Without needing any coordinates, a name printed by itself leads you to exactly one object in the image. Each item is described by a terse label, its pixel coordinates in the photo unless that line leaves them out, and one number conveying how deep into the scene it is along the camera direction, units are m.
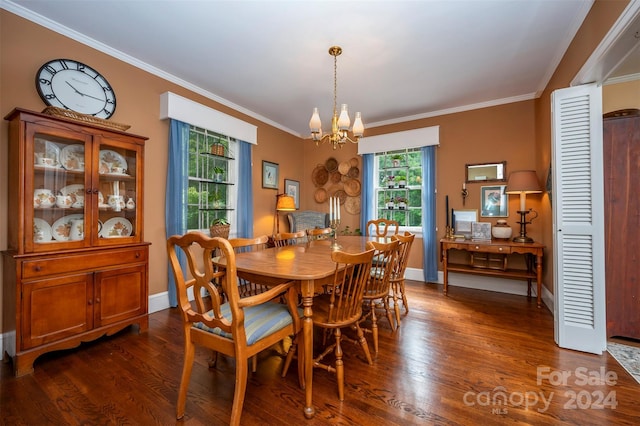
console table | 3.17
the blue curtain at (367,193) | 4.71
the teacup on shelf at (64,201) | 2.13
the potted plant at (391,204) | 4.63
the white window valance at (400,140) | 4.16
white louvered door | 2.08
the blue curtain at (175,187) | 3.11
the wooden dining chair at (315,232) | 3.17
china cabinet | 1.88
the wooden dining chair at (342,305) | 1.58
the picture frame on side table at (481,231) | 3.67
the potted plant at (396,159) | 4.62
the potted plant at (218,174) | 3.77
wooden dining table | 1.48
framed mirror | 3.79
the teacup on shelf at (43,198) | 2.00
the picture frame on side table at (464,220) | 3.96
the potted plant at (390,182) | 4.66
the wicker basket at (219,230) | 3.38
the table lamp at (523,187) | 3.28
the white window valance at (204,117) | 3.04
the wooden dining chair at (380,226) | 3.80
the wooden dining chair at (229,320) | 1.28
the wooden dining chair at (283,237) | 2.75
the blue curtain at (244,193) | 4.06
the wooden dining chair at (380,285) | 1.96
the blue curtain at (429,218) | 4.16
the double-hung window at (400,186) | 4.50
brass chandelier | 2.51
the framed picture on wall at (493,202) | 3.78
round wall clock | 2.27
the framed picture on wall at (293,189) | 5.04
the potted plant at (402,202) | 4.55
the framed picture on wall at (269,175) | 4.56
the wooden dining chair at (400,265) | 2.46
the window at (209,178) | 3.50
